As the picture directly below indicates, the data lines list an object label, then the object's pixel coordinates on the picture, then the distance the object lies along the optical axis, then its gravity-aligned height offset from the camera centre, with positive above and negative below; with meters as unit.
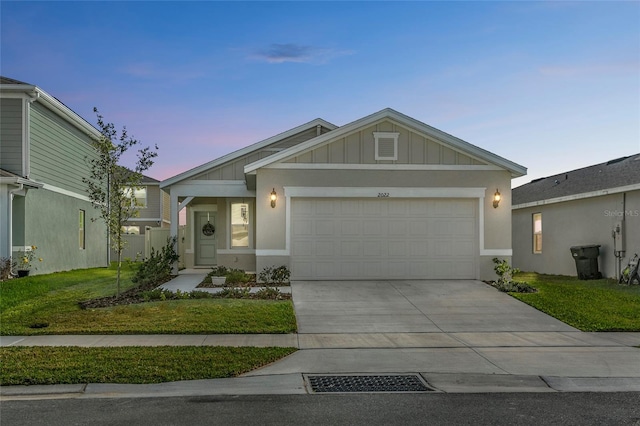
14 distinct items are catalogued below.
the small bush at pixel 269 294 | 12.19 -1.53
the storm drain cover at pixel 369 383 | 6.16 -1.86
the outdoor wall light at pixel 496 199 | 14.67 +0.78
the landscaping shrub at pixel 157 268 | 14.39 -1.10
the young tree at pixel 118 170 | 12.41 +1.36
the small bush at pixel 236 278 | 14.18 -1.34
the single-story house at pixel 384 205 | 14.52 +0.63
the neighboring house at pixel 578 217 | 15.87 +0.36
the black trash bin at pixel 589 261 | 16.86 -1.08
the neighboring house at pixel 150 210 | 35.05 +1.22
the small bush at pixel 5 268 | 15.11 -1.10
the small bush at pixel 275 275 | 13.99 -1.25
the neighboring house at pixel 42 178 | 16.11 +1.70
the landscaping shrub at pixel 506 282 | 13.19 -1.38
